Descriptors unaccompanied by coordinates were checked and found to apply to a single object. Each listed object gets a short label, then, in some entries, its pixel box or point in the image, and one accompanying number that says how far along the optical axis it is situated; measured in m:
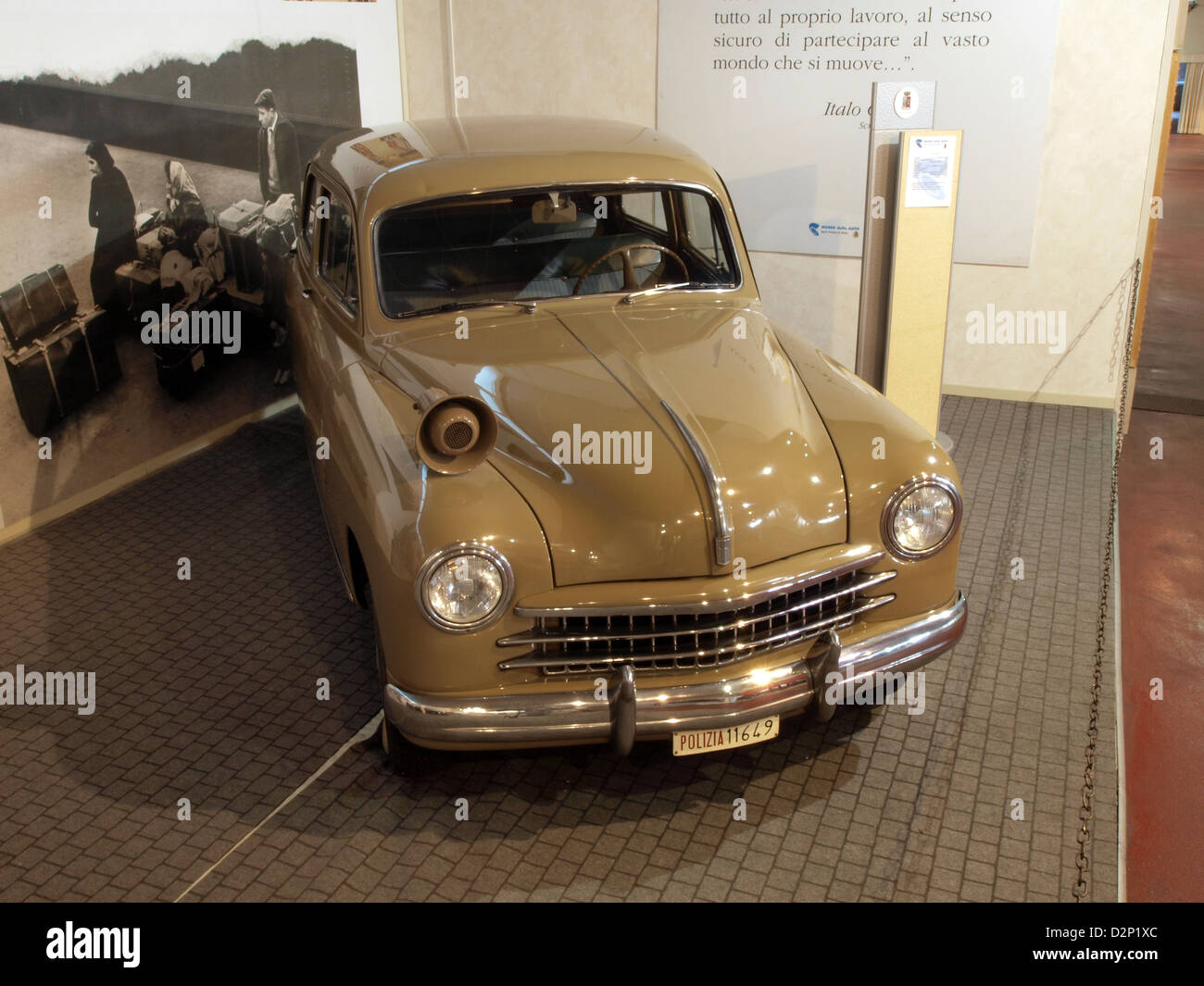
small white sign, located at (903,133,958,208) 5.20
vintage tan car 2.81
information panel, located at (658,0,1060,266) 6.07
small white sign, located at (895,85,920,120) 5.19
